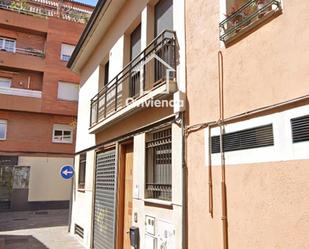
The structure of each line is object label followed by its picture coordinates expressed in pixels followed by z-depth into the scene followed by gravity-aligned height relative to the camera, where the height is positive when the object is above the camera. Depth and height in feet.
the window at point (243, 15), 11.51 +6.40
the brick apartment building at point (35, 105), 70.54 +16.61
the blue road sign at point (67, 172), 42.02 +0.78
